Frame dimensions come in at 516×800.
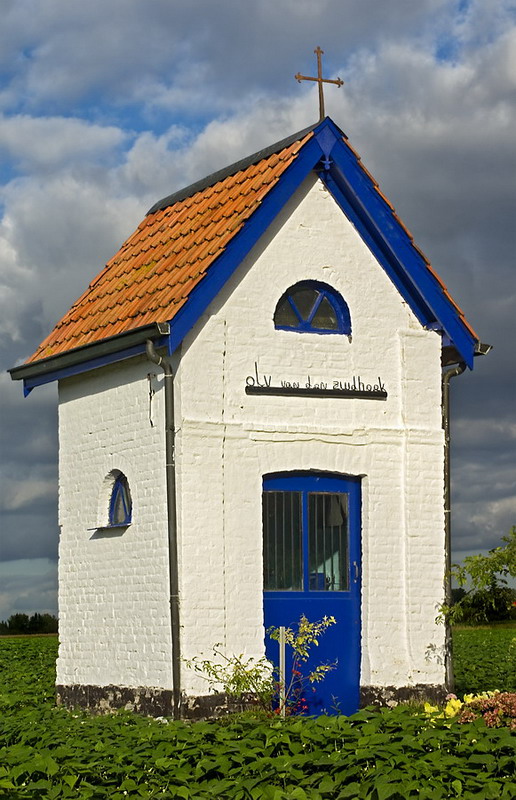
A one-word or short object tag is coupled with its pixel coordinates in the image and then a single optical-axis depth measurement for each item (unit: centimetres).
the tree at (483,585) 1680
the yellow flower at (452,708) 1463
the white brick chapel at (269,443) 1603
